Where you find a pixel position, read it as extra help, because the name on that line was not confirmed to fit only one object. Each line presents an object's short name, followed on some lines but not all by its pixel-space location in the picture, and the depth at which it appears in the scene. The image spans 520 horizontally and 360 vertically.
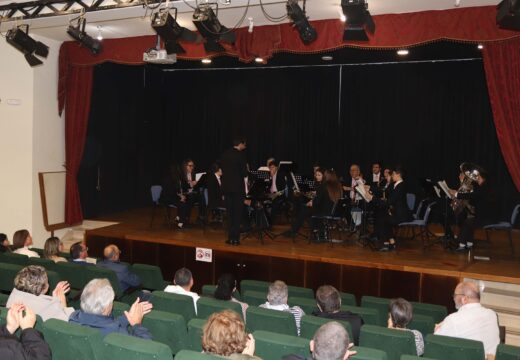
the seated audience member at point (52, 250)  7.16
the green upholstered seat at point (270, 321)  4.70
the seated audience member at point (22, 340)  3.37
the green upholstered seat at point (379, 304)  6.14
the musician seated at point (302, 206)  9.97
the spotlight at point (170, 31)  7.36
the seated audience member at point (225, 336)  3.45
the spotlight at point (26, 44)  8.58
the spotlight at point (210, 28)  7.21
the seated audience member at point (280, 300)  5.25
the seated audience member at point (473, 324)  4.91
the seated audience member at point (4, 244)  7.64
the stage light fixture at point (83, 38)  8.27
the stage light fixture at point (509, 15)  5.85
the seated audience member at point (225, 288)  5.54
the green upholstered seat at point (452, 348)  4.19
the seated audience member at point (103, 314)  4.19
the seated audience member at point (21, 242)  7.63
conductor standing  9.12
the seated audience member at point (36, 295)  4.66
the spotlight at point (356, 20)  6.48
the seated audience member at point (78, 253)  7.04
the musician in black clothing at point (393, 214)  8.91
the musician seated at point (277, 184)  11.39
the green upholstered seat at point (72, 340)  3.79
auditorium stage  7.89
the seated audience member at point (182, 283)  5.82
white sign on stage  9.29
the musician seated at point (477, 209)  8.78
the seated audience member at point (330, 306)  4.94
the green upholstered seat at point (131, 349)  3.40
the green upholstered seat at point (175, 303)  5.26
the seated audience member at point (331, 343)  3.39
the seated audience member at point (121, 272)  6.62
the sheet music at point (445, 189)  9.04
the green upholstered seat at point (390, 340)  4.28
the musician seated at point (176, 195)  10.84
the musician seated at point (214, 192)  10.59
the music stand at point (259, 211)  9.64
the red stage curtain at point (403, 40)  7.56
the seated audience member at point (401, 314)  4.71
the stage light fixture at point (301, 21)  6.86
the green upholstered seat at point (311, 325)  4.54
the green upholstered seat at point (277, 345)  3.80
